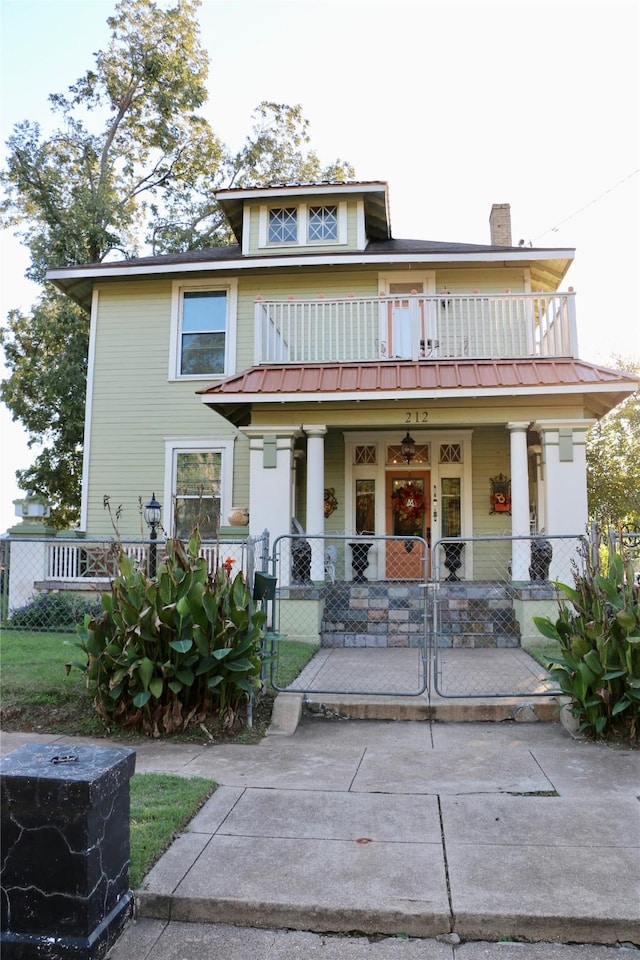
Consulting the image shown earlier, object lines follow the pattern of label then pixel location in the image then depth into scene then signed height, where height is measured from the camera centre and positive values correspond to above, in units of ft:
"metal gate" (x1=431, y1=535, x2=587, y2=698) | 26.86 -3.61
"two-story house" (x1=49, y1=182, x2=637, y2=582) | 33.17 +7.86
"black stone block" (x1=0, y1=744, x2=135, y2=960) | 8.38 -4.22
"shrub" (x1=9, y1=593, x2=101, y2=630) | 34.01 -4.11
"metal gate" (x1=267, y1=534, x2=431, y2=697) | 24.80 -4.10
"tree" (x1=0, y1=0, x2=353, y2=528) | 63.82 +38.38
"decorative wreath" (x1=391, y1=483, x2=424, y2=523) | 41.29 +1.91
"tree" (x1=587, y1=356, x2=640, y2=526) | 70.44 +8.12
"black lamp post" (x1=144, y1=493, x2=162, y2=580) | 33.94 +1.02
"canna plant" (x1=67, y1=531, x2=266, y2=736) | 17.10 -2.95
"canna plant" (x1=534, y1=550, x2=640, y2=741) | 16.85 -3.06
